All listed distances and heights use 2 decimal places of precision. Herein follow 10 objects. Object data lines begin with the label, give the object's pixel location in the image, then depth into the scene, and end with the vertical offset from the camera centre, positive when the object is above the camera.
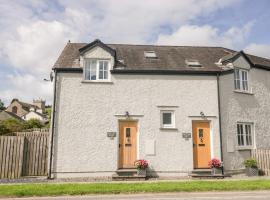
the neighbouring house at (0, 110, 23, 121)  58.16 +6.48
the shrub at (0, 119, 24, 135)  27.63 +2.33
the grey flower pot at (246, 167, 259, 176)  15.10 -1.17
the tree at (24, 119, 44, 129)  38.65 +3.19
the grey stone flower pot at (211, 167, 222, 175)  14.51 -1.13
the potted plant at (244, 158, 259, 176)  15.12 -0.99
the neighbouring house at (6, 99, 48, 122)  68.88 +9.47
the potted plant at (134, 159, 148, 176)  14.08 -0.92
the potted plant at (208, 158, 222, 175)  14.52 -0.93
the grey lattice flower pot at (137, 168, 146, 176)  14.05 -1.16
